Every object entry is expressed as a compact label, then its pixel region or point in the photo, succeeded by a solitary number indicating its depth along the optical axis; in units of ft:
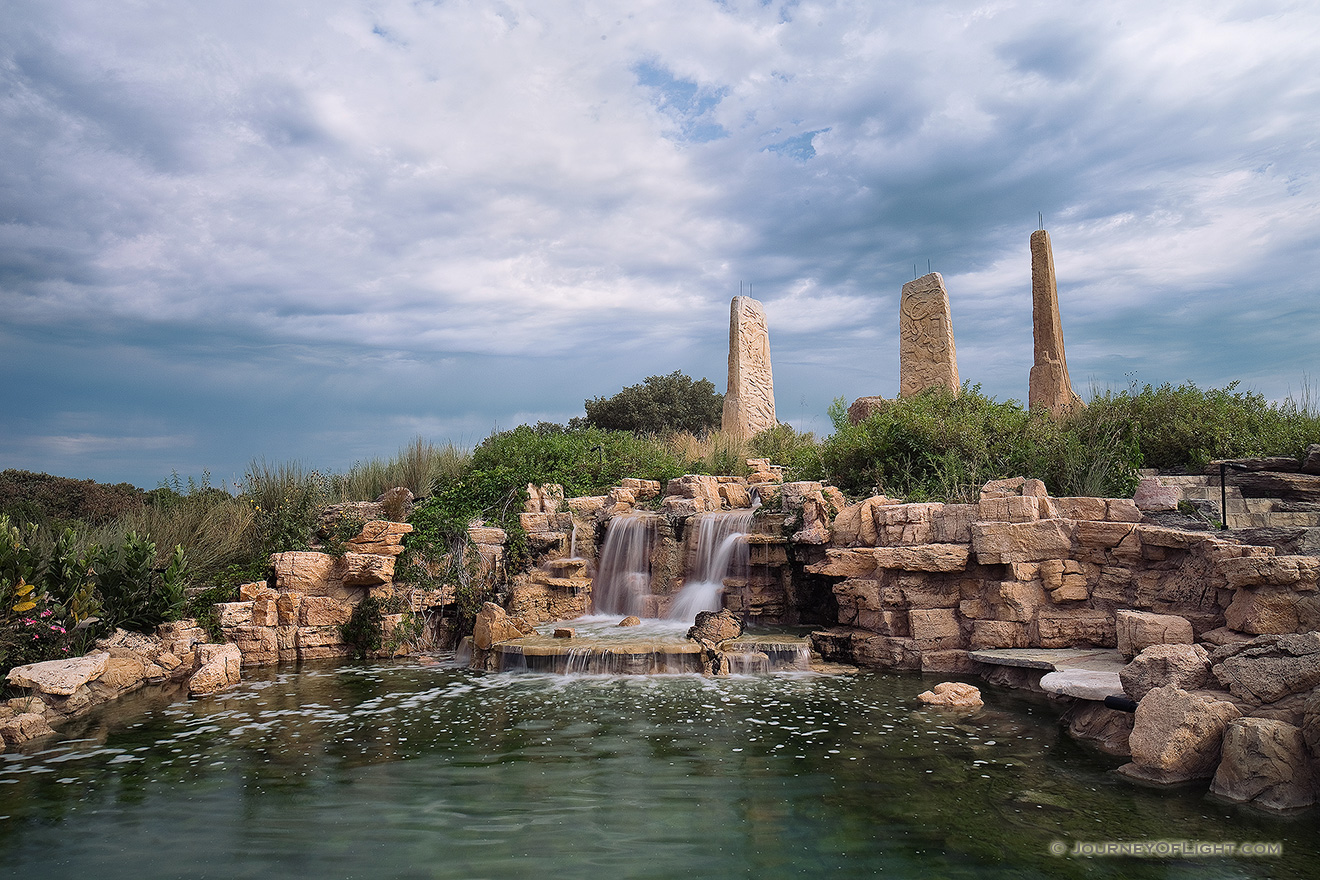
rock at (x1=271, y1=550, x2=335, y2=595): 32.91
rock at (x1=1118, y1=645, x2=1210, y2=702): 17.67
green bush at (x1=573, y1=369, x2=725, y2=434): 94.99
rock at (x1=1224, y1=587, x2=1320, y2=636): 19.72
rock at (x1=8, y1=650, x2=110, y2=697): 22.41
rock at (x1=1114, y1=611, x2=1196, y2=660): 20.88
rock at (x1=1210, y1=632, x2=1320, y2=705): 15.89
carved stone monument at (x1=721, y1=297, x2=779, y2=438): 67.10
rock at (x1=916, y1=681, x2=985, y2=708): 21.93
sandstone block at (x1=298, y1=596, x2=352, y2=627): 32.83
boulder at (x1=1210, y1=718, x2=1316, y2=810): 14.46
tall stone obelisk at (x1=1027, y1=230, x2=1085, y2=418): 57.31
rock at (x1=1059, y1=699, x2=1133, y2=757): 17.93
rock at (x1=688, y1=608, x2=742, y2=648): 28.04
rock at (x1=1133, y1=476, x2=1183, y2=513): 27.81
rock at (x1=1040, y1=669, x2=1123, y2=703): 19.12
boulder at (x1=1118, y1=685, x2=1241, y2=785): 15.79
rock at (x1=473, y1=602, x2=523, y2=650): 29.88
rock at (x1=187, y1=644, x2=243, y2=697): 25.59
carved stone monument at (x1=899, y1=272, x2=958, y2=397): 59.93
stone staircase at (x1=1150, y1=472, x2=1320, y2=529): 26.30
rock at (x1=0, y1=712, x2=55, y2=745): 20.27
